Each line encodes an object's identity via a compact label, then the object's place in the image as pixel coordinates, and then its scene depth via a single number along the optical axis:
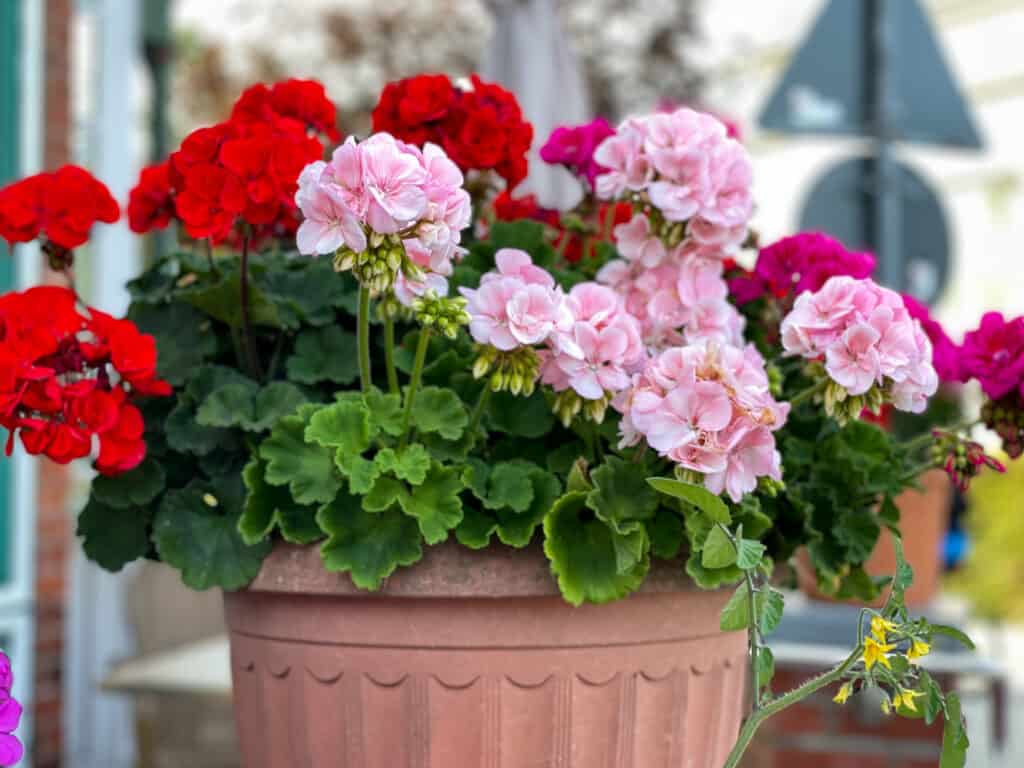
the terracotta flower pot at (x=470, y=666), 1.07
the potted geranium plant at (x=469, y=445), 1.01
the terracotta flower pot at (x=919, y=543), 2.57
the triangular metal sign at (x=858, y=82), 3.22
